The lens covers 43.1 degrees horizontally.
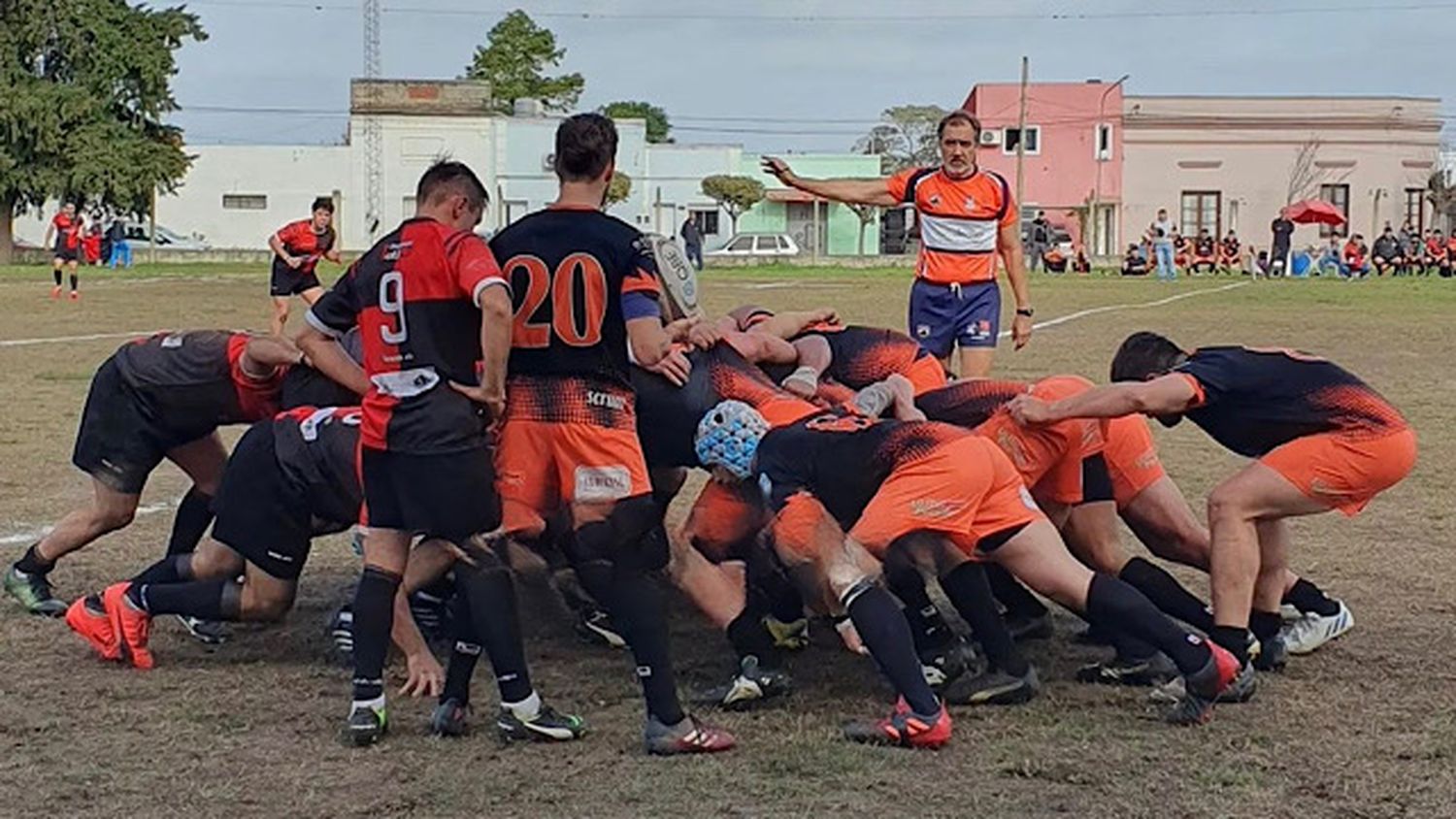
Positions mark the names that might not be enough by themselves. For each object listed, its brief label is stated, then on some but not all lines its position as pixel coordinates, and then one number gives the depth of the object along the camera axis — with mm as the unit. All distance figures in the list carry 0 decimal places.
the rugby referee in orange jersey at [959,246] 10953
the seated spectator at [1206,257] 58156
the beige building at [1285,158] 75750
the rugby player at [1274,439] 6473
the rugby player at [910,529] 5707
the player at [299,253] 20656
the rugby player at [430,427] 5711
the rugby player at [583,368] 5859
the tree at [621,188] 69875
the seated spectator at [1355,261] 56281
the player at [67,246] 33219
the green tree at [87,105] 60469
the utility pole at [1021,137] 70312
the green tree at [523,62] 94938
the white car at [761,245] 63031
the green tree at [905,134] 96312
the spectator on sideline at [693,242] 50462
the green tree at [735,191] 73438
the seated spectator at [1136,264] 53312
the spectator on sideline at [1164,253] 48125
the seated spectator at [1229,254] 57906
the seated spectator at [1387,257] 57031
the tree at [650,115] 104669
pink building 77188
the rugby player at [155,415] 7219
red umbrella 56469
